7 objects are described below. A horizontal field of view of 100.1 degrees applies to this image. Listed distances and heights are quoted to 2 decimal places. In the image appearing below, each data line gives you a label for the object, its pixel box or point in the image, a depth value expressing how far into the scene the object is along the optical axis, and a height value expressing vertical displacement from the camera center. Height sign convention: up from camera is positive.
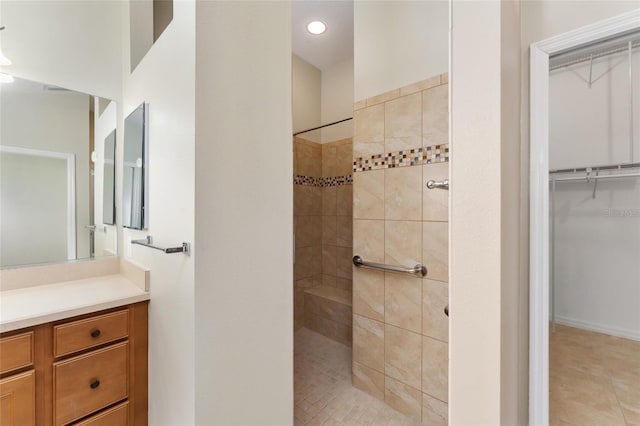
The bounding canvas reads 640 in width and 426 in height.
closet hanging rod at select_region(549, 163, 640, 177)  1.16 +0.20
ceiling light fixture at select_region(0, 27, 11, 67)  1.35 +0.77
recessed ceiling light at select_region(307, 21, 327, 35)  2.49 +1.77
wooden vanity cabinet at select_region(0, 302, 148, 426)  1.10 -0.72
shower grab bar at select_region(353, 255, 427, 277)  1.58 -0.34
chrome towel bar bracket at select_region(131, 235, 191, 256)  1.02 -0.14
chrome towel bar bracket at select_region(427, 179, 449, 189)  1.44 +0.16
